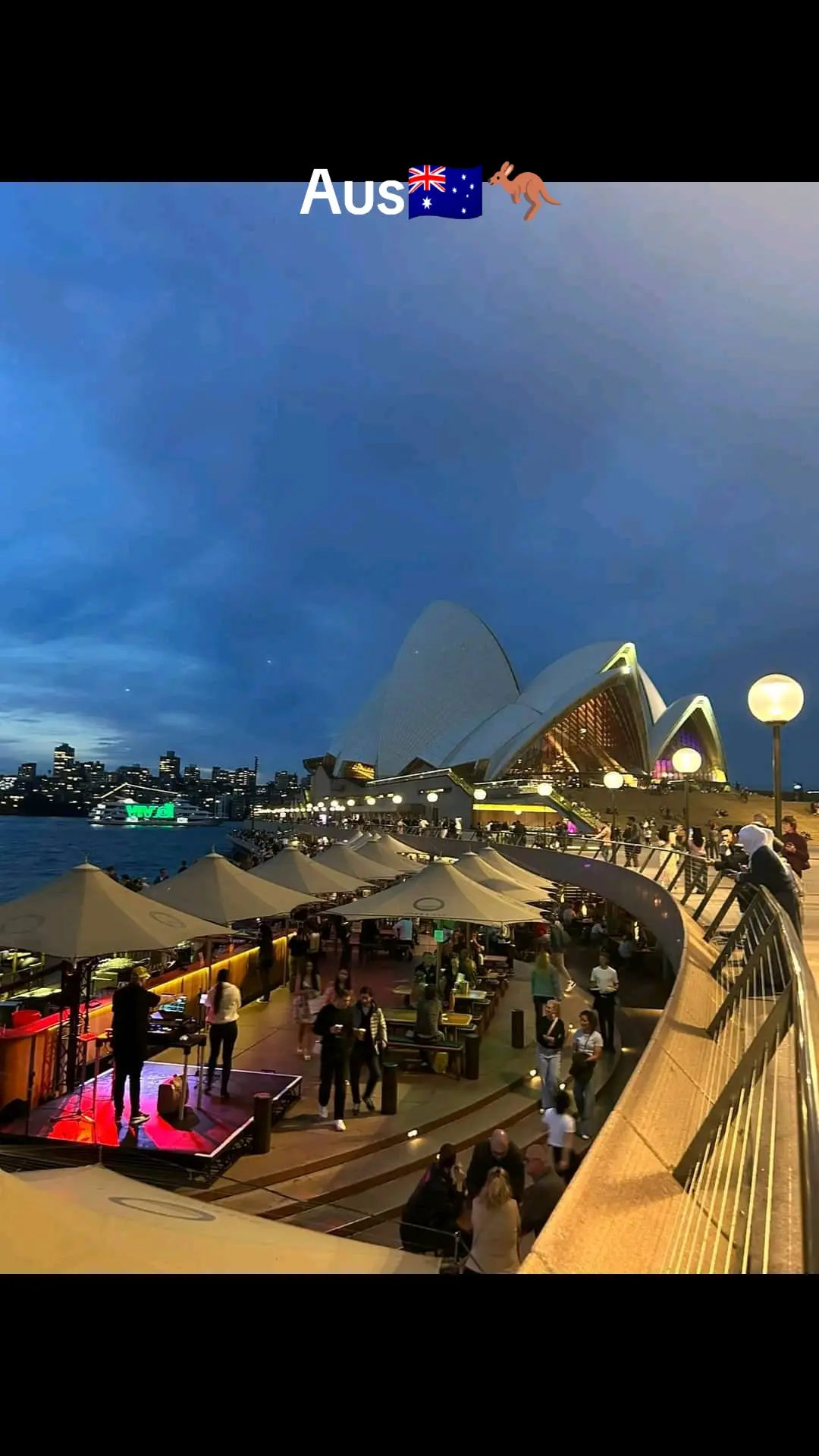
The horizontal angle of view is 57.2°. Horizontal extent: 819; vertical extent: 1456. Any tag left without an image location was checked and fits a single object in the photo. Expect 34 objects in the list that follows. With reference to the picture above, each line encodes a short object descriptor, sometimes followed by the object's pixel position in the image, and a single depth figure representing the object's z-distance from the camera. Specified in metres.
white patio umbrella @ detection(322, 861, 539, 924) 9.20
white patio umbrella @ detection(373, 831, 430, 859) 18.72
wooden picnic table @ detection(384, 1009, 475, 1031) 9.66
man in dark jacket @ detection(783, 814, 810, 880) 9.16
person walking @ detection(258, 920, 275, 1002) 12.81
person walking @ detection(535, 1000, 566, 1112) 7.18
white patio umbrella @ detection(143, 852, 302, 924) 8.89
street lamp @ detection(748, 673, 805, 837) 6.09
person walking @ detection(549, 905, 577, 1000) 13.19
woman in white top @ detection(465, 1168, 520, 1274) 3.35
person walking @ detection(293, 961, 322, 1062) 9.34
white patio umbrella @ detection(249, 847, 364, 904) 12.13
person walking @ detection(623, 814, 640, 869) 15.22
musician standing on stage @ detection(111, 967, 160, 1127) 5.86
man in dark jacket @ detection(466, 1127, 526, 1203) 4.13
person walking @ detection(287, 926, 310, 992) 13.42
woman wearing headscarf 5.22
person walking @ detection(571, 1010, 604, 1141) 6.80
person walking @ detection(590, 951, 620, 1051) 9.77
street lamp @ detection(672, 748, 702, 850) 13.76
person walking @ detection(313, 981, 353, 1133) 6.96
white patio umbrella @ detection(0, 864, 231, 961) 6.36
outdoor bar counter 6.67
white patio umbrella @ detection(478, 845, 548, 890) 12.87
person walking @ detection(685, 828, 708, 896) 9.80
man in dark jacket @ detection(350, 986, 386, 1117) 7.68
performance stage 5.86
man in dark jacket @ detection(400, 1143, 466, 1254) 4.14
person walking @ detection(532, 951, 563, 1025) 9.87
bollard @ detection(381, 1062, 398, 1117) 7.52
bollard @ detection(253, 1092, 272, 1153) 6.46
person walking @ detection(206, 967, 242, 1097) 7.33
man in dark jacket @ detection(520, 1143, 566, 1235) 4.31
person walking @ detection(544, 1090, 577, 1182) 5.45
